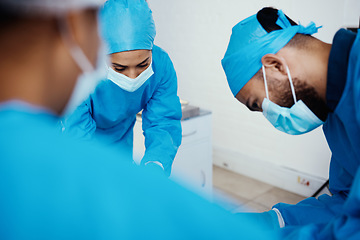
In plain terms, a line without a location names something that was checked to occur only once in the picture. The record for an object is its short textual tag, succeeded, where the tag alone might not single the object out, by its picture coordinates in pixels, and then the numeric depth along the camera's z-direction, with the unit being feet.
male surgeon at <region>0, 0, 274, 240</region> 1.23
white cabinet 7.22
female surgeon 4.06
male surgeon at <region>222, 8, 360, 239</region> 2.81
